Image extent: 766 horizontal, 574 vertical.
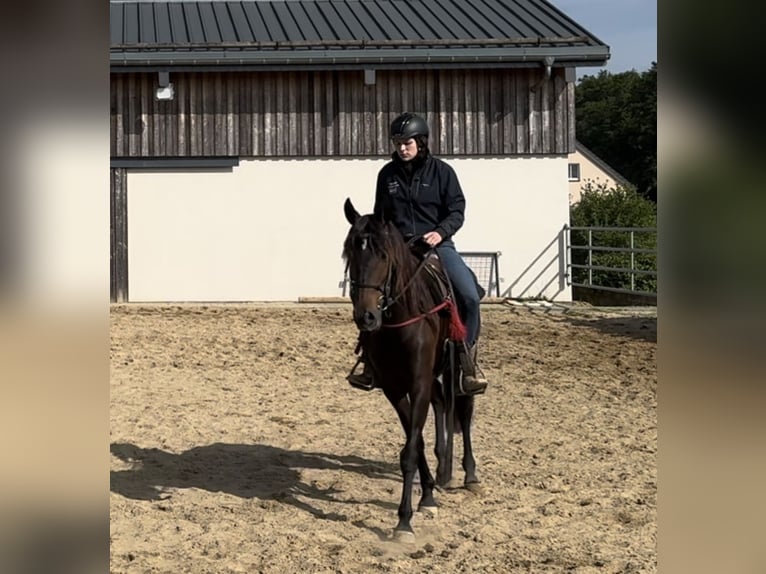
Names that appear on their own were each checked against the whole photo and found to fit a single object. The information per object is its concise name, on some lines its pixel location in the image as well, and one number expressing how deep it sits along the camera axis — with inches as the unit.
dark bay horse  194.4
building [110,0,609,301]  708.7
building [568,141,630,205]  2037.4
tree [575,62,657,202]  2337.6
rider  226.2
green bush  855.7
